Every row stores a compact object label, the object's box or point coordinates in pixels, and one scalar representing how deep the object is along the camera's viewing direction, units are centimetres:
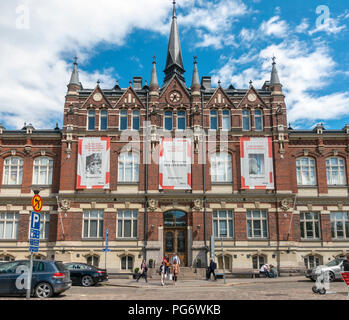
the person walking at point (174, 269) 2378
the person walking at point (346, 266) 1460
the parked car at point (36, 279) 1503
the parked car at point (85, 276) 2319
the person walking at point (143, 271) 2617
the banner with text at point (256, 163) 3228
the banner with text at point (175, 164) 3206
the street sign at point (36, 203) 1468
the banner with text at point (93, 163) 3203
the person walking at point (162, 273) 2391
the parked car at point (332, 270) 2356
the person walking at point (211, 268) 2622
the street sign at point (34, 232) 1442
